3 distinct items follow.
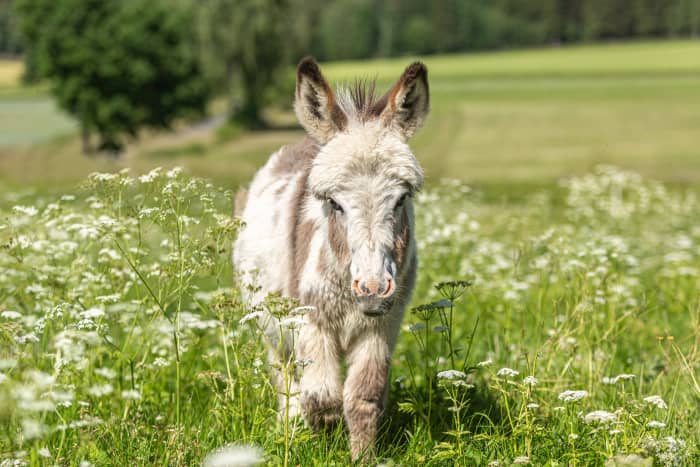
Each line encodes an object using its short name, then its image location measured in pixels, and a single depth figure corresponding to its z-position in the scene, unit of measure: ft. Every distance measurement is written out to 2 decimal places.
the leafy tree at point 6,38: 382.83
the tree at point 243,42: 186.09
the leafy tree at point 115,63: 181.16
